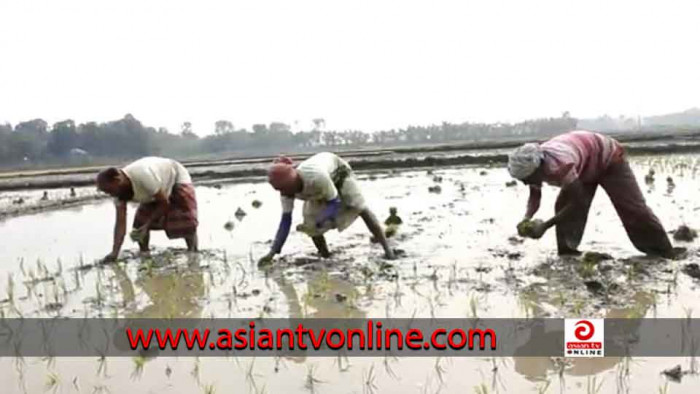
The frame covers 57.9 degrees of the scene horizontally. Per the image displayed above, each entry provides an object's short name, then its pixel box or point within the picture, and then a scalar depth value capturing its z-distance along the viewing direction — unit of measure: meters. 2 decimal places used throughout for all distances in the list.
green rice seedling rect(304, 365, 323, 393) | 3.05
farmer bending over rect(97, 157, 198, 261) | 5.71
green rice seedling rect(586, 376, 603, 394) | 2.77
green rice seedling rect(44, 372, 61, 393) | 3.22
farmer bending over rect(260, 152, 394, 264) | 5.07
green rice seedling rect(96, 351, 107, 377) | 3.38
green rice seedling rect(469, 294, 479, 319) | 3.83
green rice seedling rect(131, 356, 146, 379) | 3.32
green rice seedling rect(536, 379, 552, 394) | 2.82
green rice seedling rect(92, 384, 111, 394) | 3.14
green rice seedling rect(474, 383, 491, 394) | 2.71
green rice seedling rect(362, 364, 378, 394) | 2.98
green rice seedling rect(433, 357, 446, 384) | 3.06
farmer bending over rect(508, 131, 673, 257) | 4.79
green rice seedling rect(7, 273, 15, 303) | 5.05
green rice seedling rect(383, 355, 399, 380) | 3.12
